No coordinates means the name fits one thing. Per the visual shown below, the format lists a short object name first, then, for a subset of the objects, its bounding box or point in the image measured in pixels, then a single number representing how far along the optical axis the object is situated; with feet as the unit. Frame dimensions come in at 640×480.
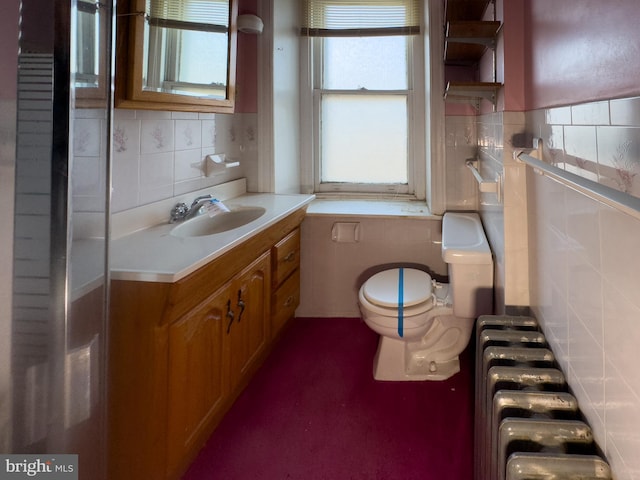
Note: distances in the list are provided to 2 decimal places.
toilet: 6.58
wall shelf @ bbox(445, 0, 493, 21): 6.81
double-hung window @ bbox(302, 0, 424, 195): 10.19
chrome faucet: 6.72
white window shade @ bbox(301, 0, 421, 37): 10.04
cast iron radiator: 2.86
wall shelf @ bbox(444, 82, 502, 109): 5.98
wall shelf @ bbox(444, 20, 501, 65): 5.92
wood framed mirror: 5.12
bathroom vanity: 4.33
